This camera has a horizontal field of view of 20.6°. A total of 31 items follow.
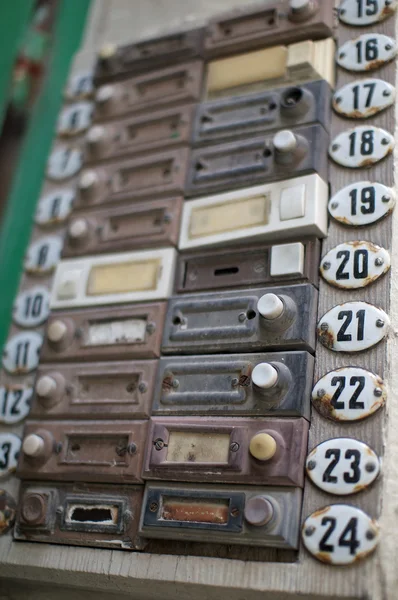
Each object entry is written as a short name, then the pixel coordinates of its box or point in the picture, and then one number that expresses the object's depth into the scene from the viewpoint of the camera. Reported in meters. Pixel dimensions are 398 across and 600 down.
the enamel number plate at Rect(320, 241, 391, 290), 0.52
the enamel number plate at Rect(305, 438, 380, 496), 0.48
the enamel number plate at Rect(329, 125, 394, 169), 0.55
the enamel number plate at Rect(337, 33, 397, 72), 0.58
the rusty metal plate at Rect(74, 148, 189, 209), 0.61
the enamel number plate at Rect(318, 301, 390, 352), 0.51
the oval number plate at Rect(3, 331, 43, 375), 0.61
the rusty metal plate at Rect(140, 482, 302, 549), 0.49
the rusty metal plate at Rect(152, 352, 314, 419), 0.51
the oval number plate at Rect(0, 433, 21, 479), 0.58
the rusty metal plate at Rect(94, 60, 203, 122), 0.63
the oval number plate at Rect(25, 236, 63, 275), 0.64
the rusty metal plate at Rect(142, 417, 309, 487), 0.50
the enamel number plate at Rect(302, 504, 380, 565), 0.47
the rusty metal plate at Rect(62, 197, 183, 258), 0.59
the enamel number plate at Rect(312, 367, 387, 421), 0.50
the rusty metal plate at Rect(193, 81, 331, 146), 0.58
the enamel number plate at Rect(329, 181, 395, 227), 0.54
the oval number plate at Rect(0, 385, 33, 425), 0.59
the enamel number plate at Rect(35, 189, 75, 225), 0.65
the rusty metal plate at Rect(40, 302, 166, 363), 0.57
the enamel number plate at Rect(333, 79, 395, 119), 0.57
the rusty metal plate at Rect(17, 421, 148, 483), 0.54
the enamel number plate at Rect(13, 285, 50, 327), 0.62
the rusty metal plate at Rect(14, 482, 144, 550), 0.53
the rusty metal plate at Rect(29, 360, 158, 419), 0.55
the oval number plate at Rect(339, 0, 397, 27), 0.59
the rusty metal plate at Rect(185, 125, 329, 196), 0.56
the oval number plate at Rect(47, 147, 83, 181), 0.66
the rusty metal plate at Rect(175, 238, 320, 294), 0.54
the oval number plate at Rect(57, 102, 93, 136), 0.68
